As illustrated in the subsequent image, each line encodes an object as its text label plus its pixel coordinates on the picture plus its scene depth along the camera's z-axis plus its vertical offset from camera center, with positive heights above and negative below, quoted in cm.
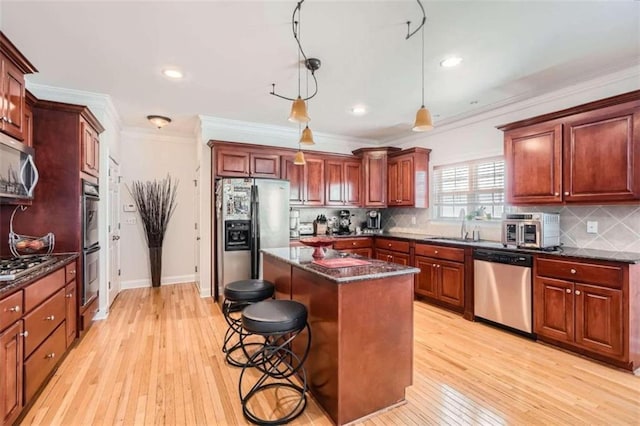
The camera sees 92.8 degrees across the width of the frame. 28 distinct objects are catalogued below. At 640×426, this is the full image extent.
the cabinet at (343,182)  534 +56
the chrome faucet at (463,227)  432 -19
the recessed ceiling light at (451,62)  272 +139
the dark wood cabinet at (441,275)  380 -81
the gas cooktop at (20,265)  192 -37
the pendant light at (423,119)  228 +71
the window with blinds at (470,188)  411 +38
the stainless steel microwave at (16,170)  227 +36
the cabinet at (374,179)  550 +63
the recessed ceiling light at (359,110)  407 +143
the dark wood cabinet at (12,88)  223 +98
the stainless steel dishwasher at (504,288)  312 -81
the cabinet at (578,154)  267 +58
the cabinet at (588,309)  249 -85
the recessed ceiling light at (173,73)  296 +140
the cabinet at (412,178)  498 +60
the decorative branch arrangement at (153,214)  507 +0
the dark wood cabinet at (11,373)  168 -92
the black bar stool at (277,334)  189 -82
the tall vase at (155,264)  510 -84
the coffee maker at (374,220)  581 -12
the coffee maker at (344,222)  566 -15
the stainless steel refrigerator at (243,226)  415 -16
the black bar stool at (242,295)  254 -68
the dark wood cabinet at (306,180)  491 +57
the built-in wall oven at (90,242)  314 -30
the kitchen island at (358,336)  186 -79
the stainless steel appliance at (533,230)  314 -17
